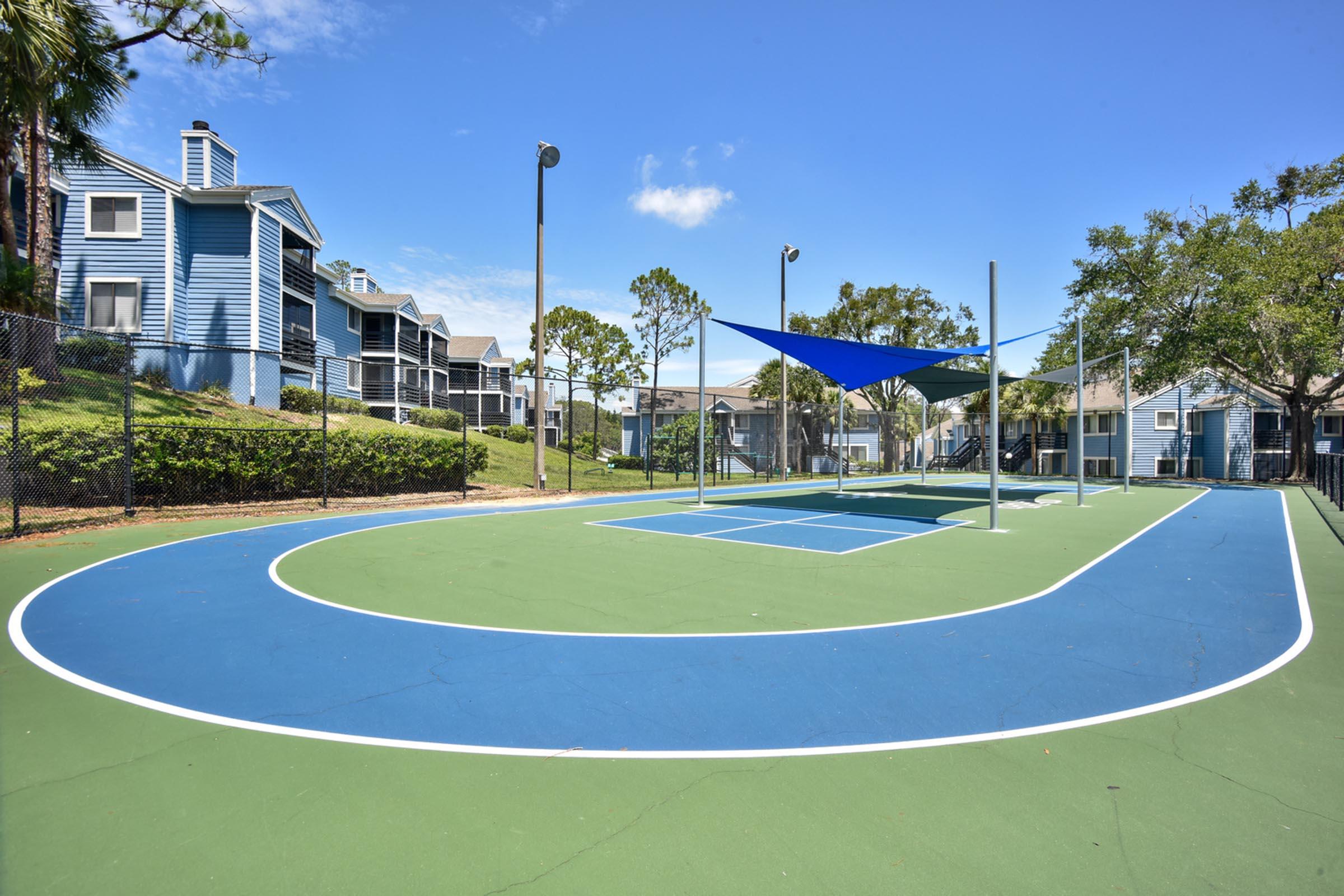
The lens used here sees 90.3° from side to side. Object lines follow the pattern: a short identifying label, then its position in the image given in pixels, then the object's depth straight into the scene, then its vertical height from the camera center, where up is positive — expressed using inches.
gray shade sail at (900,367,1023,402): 715.4 +80.0
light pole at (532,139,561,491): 714.8 +70.2
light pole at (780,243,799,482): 984.9 +74.3
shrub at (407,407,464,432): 1190.3 +55.2
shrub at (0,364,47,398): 477.7 +48.4
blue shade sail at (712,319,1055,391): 553.3 +82.0
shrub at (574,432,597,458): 1432.1 +11.5
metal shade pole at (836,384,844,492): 705.6 +18.4
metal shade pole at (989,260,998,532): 436.1 +42.2
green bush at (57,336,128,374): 691.4 +98.8
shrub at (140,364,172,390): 759.7 +80.6
